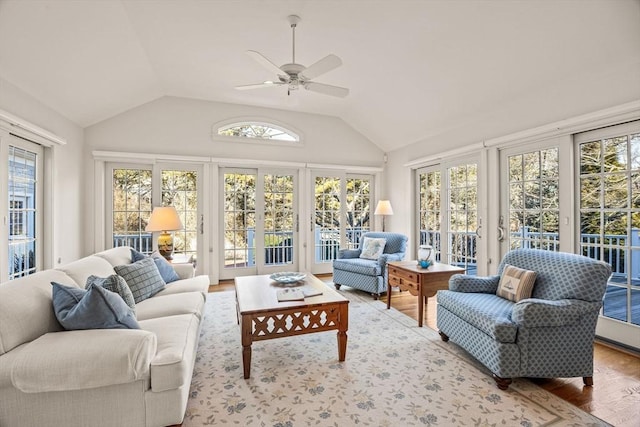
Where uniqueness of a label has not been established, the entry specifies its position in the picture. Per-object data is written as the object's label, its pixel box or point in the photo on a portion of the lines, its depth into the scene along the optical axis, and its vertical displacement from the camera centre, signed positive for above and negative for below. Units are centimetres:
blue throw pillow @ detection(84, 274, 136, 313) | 210 -48
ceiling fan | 256 +125
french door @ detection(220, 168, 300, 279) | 528 -12
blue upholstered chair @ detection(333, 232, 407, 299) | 420 -73
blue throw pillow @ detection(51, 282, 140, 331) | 172 -53
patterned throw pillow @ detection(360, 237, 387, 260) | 465 -52
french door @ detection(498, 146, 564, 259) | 335 +17
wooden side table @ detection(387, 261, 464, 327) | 321 -69
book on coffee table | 255 -68
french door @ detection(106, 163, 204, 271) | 471 +21
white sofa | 146 -76
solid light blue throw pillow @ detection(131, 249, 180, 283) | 321 -55
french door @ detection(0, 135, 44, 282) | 293 +9
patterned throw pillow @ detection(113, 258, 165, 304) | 268 -57
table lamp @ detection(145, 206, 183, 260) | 394 -12
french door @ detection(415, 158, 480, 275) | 436 +4
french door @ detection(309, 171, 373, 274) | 575 +2
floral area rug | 184 -120
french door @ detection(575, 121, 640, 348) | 272 -4
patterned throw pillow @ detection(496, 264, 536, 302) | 244 -57
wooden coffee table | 227 -79
